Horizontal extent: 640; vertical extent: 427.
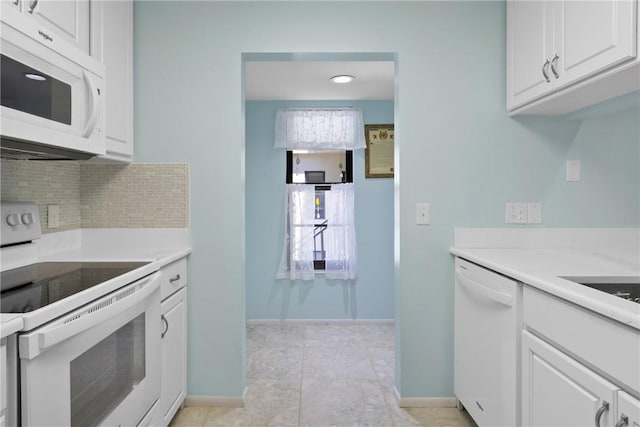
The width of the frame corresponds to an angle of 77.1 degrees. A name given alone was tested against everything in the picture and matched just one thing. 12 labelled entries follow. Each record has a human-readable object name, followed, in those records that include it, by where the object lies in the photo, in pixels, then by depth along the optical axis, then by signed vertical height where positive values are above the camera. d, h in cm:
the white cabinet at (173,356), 185 -74
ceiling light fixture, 323 +106
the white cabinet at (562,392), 101 -53
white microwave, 119 +38
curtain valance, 388 +77
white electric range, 95 -33
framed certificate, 396 +57
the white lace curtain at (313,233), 393 -25
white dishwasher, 150 -59
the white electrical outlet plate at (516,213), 217 -3
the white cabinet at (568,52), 132 +60
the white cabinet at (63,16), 136 +71
